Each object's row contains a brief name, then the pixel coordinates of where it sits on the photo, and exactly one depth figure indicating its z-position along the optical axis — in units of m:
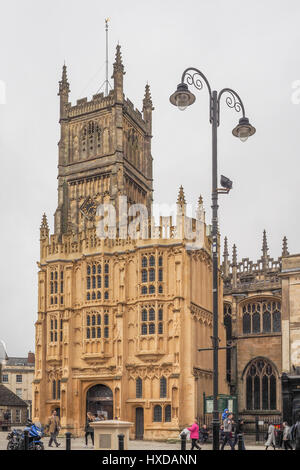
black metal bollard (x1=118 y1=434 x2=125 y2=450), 20.69
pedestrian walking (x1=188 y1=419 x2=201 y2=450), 28.88
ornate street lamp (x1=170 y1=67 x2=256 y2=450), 21.23
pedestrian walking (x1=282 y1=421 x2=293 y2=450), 29.29
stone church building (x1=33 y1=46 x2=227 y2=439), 46.06
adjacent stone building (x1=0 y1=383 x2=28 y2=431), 78.62
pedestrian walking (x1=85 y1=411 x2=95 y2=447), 36.42
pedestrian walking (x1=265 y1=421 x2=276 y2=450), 31.33
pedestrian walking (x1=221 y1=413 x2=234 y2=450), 29.47
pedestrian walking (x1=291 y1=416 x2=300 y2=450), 22.22
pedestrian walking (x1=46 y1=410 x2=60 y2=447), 34.53
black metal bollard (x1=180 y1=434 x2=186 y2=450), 23.22
